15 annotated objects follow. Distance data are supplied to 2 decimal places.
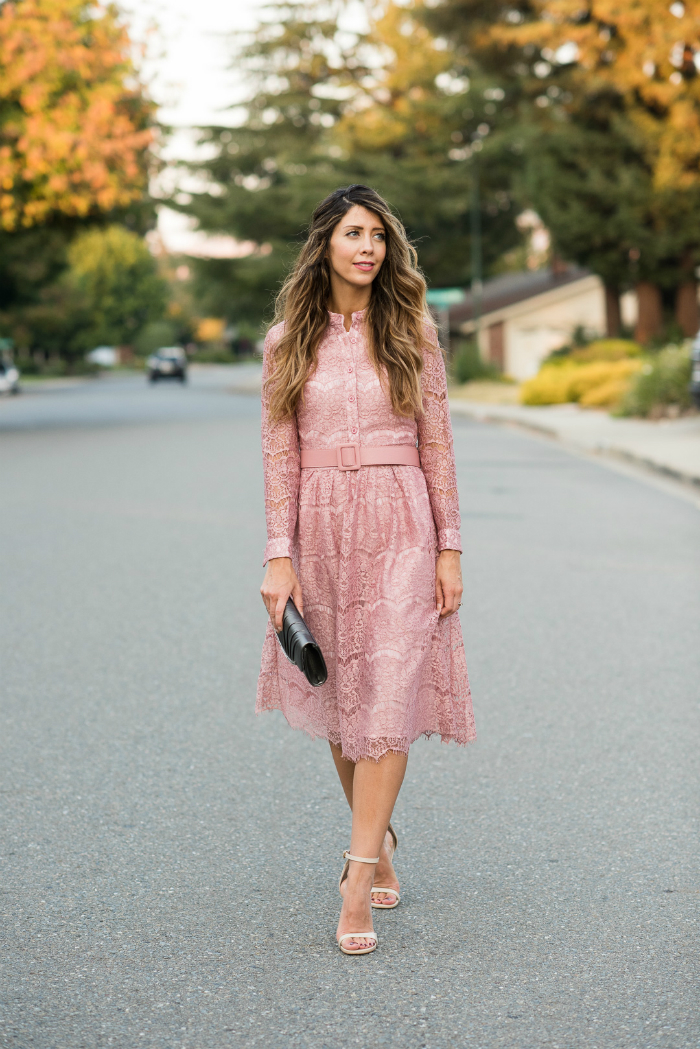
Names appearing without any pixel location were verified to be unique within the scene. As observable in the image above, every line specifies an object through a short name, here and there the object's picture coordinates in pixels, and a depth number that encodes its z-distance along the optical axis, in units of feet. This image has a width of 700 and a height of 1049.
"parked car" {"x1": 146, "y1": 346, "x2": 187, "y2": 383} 196.75
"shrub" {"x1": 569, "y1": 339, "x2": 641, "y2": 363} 108.88
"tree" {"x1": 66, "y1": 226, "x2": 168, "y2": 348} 315.17
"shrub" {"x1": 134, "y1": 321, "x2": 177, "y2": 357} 341.82
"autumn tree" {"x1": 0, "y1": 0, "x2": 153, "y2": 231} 69.62
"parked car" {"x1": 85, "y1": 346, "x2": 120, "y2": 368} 395.55
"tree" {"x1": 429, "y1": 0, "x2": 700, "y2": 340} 95.86
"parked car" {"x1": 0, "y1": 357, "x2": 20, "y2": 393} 157.79
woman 11.00
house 168.96
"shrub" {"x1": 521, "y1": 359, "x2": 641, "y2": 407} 87.45
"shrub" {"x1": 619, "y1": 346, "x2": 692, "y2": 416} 72.38
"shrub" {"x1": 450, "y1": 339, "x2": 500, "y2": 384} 139.44
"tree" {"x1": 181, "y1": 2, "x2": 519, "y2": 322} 153.69
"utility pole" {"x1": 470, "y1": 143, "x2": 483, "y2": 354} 141.90
